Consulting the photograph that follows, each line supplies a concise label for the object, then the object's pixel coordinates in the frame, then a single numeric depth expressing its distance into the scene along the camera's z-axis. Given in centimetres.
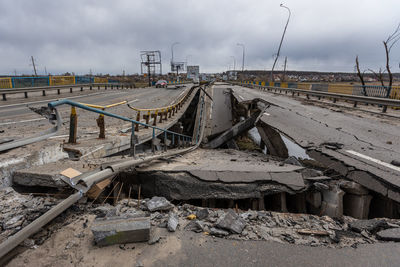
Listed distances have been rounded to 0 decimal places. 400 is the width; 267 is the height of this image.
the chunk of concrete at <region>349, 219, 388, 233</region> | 269
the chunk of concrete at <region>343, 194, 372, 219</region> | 373
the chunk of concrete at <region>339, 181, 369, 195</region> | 382
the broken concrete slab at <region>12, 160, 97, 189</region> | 316
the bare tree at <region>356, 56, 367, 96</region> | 1797
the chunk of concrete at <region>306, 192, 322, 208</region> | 398
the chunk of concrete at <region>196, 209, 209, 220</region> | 286
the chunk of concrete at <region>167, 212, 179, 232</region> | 253
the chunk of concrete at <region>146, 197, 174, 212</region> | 300
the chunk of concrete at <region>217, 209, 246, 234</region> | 254
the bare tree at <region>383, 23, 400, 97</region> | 1804
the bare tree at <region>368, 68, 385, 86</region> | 1910
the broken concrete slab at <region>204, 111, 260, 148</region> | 1153
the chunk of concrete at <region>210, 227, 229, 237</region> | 249
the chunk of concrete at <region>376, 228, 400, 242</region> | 247
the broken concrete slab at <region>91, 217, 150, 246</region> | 221
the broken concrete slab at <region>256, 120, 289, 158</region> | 806
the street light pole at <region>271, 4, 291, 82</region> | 2880
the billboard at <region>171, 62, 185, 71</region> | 8356
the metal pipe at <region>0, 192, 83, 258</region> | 196
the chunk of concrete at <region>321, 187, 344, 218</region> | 377
